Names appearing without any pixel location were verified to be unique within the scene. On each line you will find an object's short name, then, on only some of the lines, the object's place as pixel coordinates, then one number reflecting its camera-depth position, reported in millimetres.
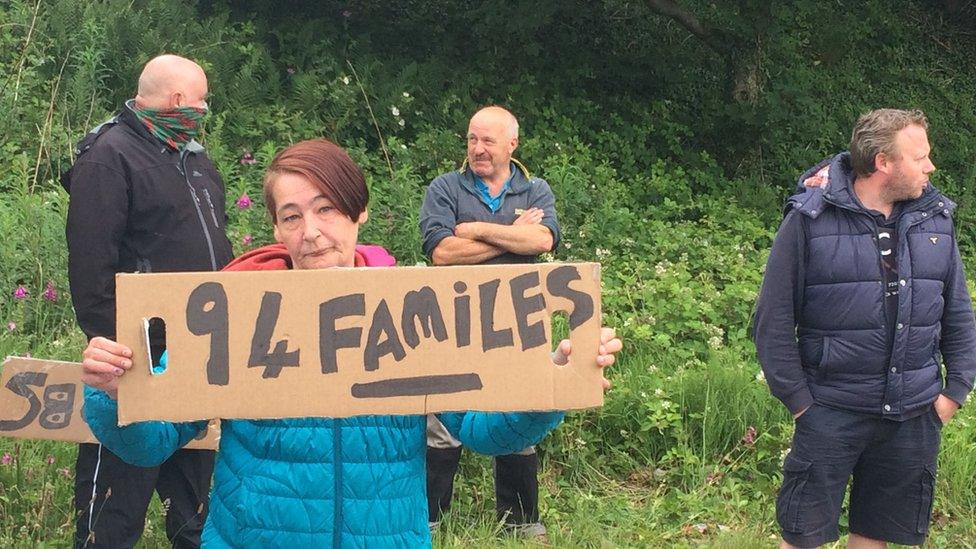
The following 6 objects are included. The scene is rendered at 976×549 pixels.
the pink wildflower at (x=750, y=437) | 4652
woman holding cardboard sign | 1861
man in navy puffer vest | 3232
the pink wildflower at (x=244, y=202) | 5438
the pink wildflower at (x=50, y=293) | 4820
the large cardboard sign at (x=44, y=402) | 3004
